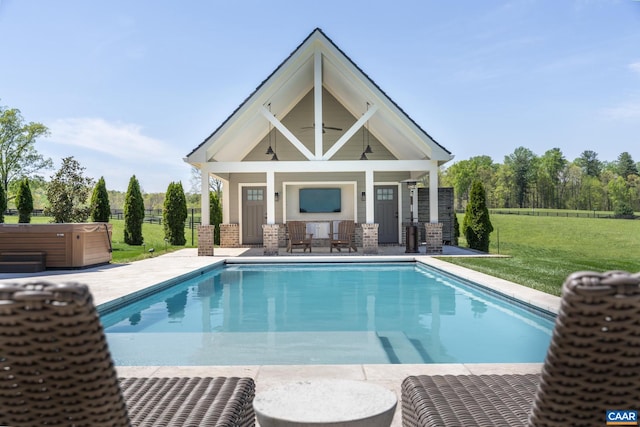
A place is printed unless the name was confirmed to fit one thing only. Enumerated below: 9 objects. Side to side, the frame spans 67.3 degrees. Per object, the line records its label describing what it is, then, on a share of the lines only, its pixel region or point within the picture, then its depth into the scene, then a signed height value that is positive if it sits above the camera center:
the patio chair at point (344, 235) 13.34 -0.40
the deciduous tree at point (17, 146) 36.56 +6.09
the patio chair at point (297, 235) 13.40 -0.38
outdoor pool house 12.62 +1.81
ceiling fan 15.59 +3.12
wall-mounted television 16.05 +0.73
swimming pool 4.46 -1.22
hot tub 10.55 -0.36
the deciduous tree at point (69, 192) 16.08 +1.10
